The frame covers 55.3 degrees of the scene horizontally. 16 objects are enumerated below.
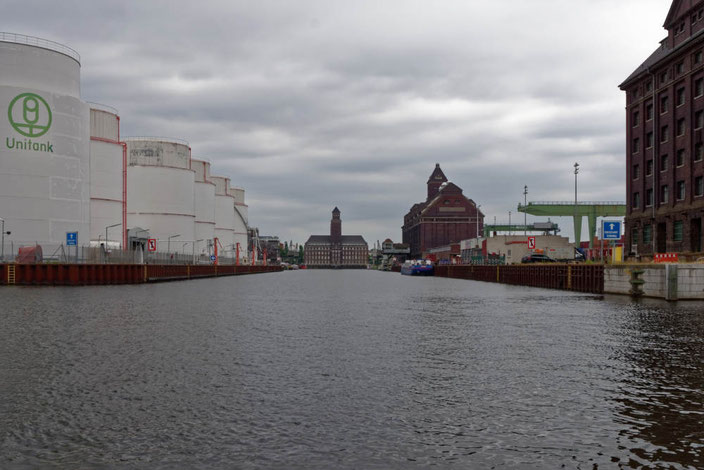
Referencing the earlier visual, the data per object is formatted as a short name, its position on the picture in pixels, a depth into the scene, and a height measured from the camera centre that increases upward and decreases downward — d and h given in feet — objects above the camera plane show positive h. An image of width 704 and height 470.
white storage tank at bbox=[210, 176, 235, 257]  552.82 +27.55
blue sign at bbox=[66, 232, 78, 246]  227.40 +3.06
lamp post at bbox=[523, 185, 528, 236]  377.50 +33.41
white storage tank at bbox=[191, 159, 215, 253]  467.93 +31.51
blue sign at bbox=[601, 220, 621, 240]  148.77 +4.37
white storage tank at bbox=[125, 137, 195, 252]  378.32 +34.40
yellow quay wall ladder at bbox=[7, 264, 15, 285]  197.88 -7.76
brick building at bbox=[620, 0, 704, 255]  199.21 +35.56
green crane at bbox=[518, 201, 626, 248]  332.60 +19.56
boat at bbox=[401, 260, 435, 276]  480.23 -14.27
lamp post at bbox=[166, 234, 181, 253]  380.78 +2.99
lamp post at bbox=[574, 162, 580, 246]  317.40 +7.62
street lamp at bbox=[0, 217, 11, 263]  212.45 +1.05
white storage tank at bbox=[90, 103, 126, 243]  287.28 +31.25
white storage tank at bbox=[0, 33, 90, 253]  228.02 +35.37
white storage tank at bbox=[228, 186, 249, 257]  637.39 +20.63
